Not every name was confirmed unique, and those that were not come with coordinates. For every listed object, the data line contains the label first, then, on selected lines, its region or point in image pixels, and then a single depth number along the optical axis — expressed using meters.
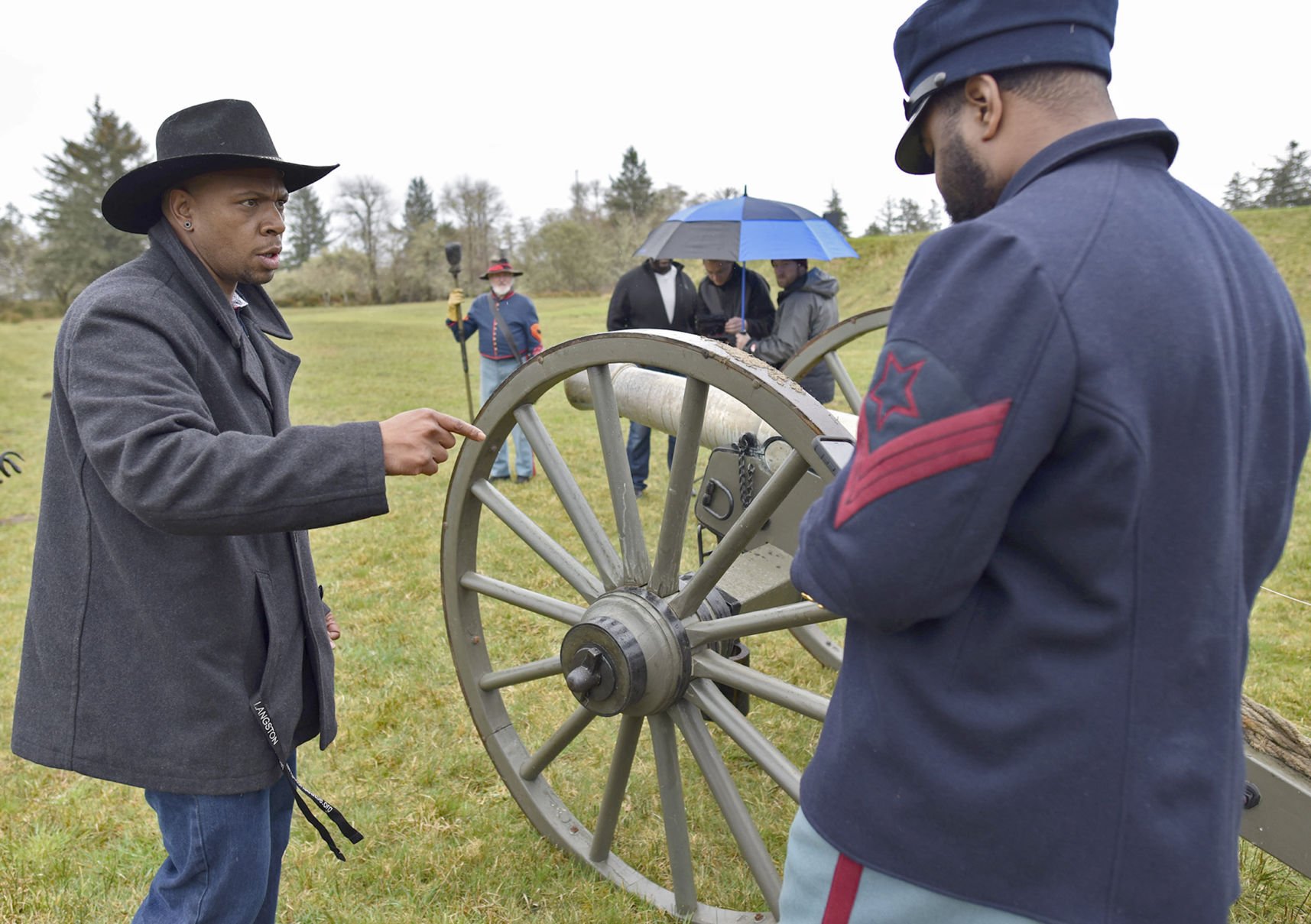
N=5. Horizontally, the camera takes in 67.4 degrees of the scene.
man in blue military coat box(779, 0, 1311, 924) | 1.01
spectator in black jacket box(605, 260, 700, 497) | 6.65
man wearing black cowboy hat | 1.65
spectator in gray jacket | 5.73
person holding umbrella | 6.50
